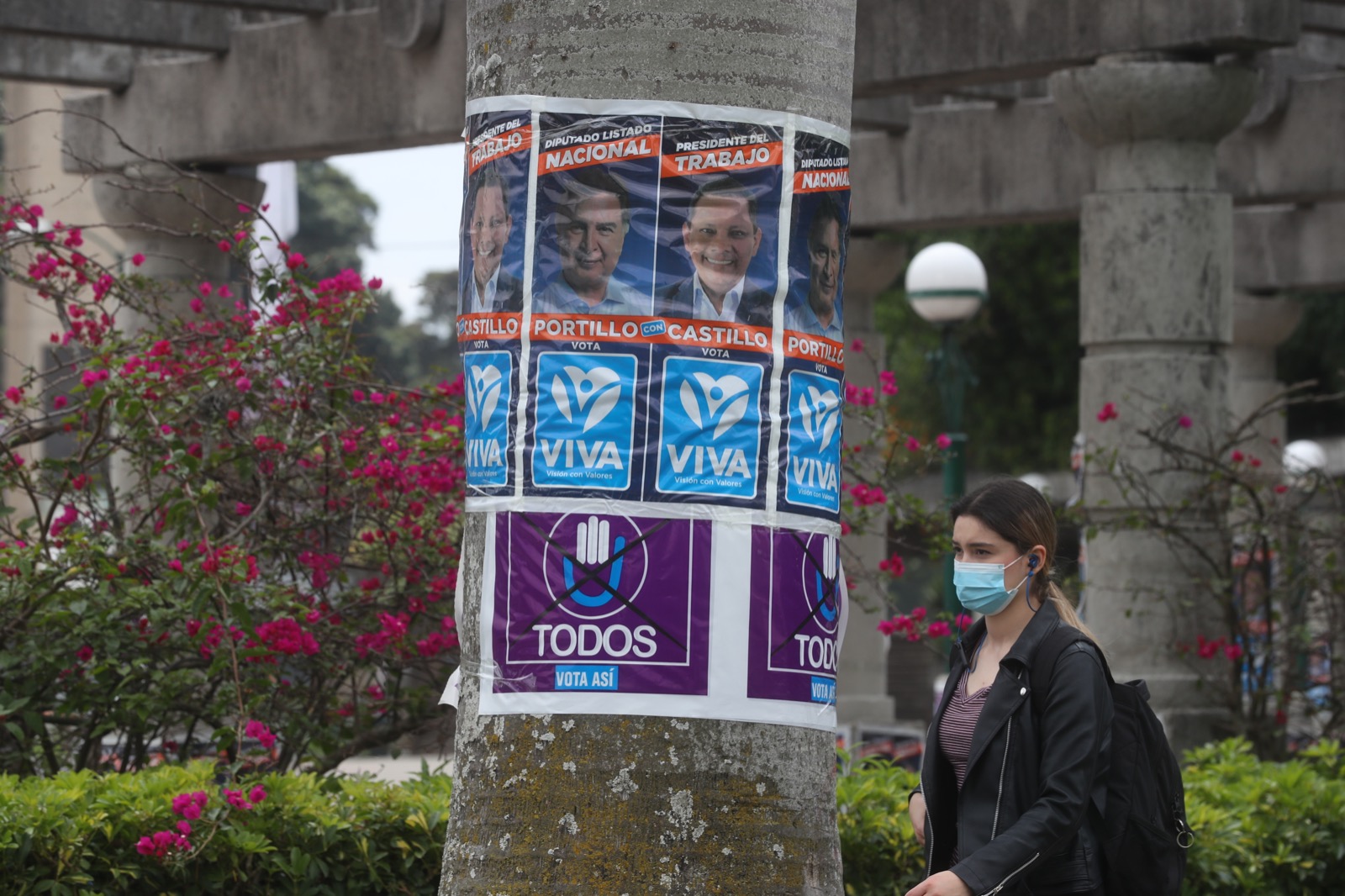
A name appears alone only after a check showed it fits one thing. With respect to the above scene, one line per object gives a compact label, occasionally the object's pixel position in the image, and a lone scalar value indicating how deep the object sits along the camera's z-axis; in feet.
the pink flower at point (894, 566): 56.03
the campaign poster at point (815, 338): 30.27
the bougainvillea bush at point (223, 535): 46.37
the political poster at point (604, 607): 28.86
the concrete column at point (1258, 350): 132.98
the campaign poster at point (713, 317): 29.37
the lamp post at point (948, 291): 91.45
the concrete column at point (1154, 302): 72.54
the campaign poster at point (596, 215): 29.45
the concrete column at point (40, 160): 213.25
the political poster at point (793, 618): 29.68
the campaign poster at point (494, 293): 29.94
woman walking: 28.63
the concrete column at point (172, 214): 88.94
